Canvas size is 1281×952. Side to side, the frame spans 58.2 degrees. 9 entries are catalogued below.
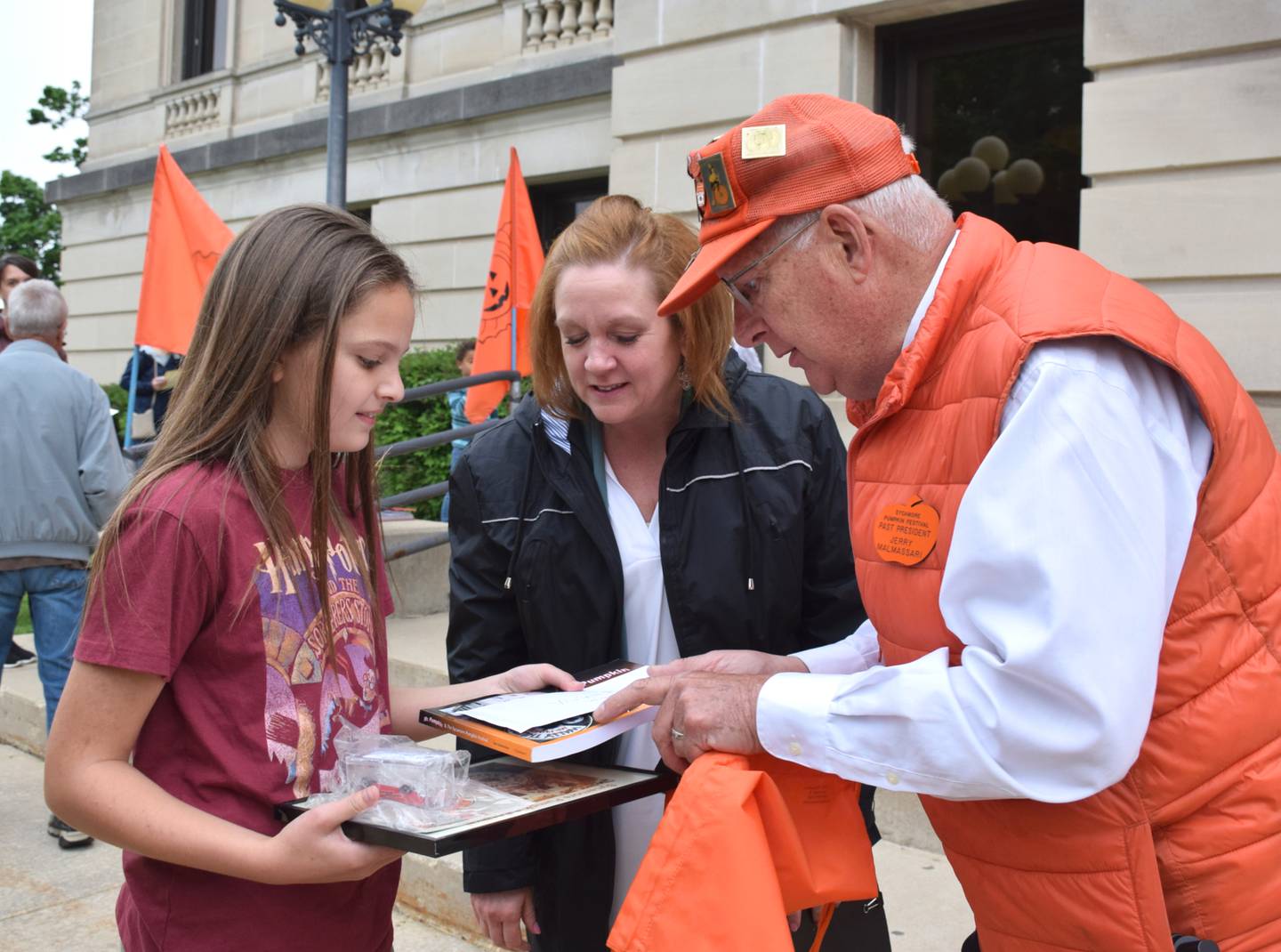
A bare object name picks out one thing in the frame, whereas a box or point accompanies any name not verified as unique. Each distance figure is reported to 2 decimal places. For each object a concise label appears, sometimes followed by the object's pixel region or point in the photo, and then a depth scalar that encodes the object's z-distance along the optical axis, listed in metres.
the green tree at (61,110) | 31.41
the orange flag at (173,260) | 7.20
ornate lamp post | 7.21
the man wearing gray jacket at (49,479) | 4.92
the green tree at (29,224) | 30.42
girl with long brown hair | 1.59
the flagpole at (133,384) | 7.68
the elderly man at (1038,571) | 1.34
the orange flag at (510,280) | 8.06
